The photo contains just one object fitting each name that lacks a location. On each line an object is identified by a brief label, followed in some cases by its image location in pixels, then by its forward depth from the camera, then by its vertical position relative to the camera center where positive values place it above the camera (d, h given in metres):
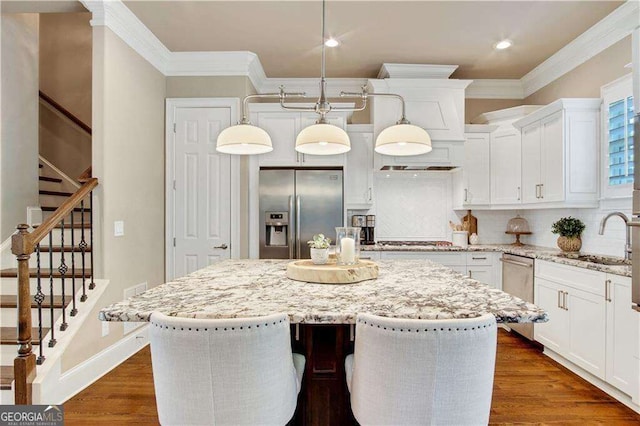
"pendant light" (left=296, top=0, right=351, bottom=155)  2.00 +0.45
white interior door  3.84 +0.23
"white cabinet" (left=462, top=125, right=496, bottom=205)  4.11 +0.58
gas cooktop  4.12 -0.37
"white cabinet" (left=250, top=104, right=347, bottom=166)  3.90 +0.92
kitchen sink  2.75 -0.40
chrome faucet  2.58 -0.18
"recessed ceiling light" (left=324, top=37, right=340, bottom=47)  3.38 +1.65
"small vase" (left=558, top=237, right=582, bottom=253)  3.26 -0.30
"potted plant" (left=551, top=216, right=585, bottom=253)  3.26 -0.20
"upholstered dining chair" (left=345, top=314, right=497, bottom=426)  1.08 -0.50
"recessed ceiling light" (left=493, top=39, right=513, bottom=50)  3.37 +1.63
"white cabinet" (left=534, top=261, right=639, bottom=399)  2.29 -0.80
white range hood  3.92 +1.15
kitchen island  1.31 -0.38
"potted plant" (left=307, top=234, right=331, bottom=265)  2.05 -0.23
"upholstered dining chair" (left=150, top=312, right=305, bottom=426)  1.10 -0.51
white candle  2.03 -0.22
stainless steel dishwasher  3.33 -0.66
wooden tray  1.82 -0.32
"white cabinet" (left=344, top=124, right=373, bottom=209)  4.07 +0.51
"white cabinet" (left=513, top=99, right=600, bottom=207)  3.17 +0.56
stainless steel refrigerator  3.78 +0.03
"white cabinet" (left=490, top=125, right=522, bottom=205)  3.90 +0.53
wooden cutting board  4.33 -0.12
